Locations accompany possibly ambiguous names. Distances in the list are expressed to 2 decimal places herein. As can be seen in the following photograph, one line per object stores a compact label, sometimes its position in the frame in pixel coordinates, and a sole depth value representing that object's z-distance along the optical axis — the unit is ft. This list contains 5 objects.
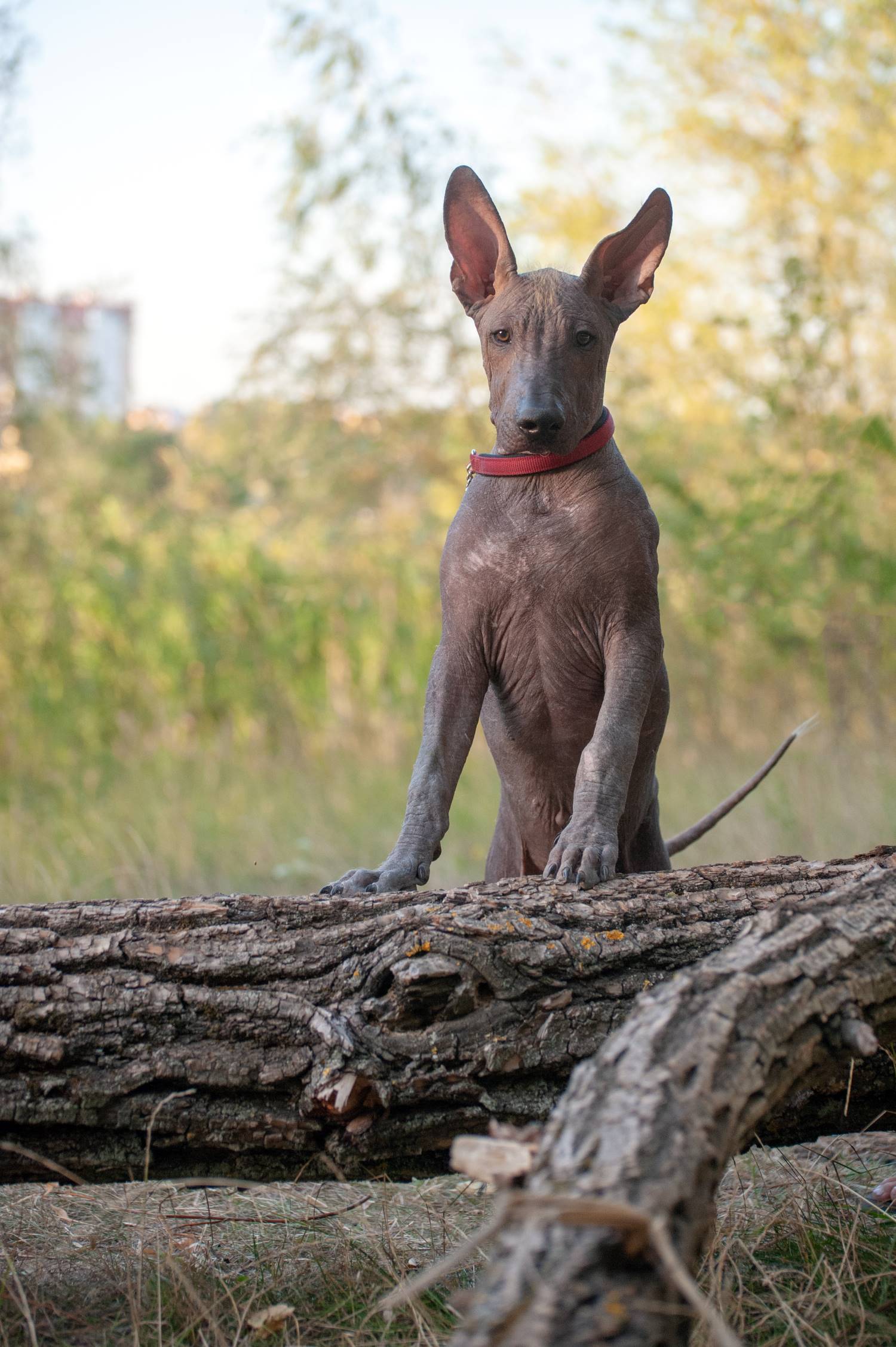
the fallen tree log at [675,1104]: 3.94
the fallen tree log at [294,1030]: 6.40
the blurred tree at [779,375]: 22.58
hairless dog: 7.77
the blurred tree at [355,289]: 29.01
